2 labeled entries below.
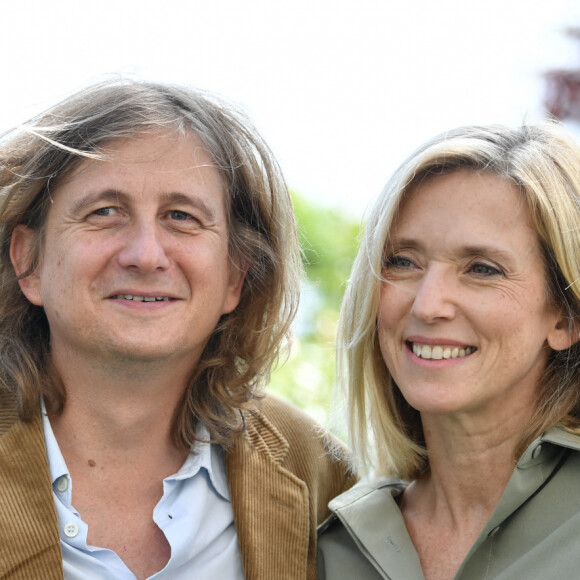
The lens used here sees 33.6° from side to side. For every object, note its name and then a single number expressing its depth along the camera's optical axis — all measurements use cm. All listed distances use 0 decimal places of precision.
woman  286
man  295
